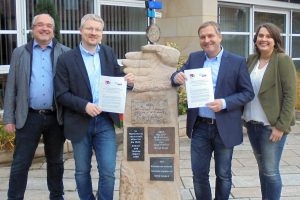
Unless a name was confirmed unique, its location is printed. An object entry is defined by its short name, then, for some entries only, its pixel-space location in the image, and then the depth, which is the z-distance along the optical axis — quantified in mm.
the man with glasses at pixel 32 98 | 3967
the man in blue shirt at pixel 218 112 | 3730
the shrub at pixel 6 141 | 6301
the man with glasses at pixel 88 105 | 3729
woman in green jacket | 3744
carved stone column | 4000
